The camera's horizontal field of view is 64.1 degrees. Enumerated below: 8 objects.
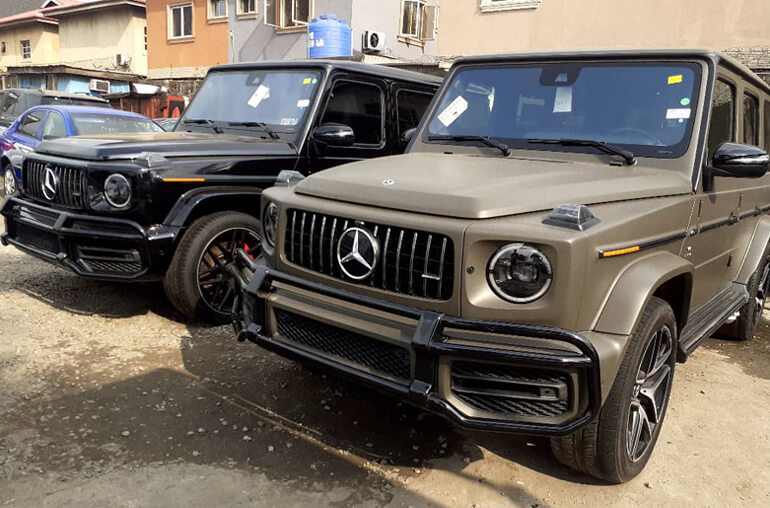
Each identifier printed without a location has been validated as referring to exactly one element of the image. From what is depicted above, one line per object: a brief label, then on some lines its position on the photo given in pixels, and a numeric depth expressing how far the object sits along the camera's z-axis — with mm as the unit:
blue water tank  16641
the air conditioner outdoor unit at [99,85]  23220
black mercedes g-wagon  4148
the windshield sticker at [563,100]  3516
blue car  9266
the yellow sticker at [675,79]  3340
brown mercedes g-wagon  2311
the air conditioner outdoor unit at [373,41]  17016
